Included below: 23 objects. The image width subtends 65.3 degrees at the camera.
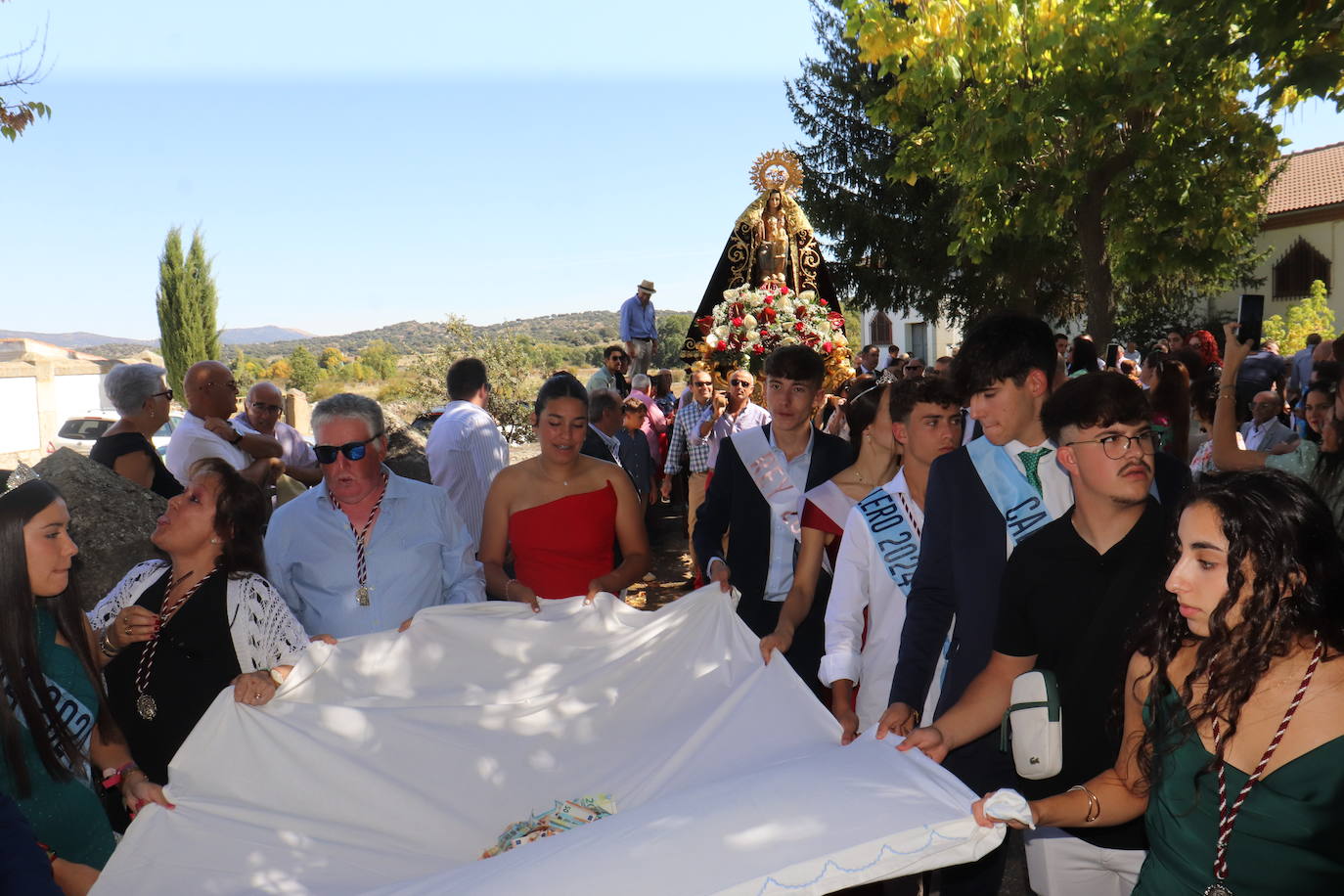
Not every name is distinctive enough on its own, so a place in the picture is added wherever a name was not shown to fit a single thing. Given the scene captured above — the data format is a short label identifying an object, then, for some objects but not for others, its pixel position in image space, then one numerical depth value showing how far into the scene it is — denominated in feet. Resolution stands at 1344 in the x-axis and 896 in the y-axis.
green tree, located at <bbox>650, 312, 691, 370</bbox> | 178.09
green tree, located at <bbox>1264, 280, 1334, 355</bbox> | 86.17
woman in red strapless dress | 16.10
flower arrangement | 34.47
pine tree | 93.56
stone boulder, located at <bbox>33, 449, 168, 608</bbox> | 16.26
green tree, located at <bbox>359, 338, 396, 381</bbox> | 206.28
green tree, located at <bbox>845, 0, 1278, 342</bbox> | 46.88
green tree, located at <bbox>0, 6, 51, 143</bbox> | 28.17
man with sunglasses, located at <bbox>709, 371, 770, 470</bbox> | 30.89
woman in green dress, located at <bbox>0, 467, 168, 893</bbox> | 9.75
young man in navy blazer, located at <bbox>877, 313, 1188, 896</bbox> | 10.72
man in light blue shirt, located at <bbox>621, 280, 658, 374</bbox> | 50.67
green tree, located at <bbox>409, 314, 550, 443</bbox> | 62.49
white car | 75.66
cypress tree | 154.71
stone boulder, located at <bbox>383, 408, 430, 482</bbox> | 29.25
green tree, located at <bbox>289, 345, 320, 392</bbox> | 195.00
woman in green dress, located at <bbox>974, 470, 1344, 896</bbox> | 6.73
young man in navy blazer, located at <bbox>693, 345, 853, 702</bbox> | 15.76
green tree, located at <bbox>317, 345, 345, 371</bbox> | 238.68
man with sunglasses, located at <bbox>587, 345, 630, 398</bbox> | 42.78
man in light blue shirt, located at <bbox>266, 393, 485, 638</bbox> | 13.84
